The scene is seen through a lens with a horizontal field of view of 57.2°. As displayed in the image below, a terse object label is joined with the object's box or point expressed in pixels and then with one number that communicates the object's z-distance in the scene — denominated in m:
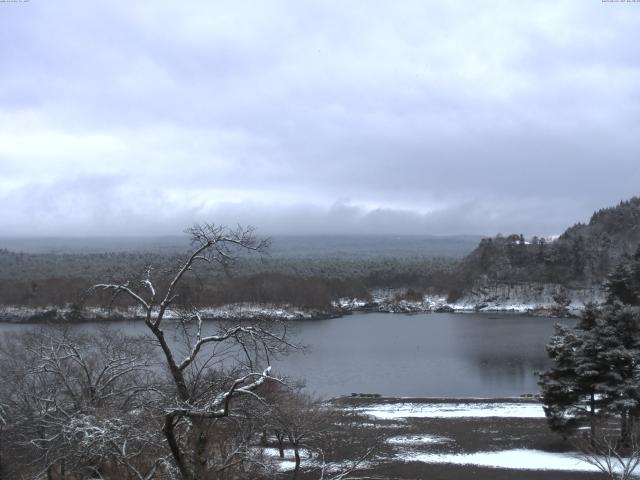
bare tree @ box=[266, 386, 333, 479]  12.39
